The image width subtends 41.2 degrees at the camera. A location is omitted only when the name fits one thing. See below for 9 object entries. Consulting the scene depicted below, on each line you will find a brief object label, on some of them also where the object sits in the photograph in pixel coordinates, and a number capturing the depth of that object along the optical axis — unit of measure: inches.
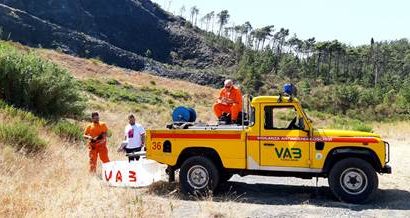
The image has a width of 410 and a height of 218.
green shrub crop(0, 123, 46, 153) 511.8
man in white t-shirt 528.1
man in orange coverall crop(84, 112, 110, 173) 509.0
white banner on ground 449.4
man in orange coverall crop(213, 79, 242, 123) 473.8
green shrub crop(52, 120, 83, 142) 668.1
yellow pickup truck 400.8
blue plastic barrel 465.1
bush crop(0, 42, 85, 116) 753.6
